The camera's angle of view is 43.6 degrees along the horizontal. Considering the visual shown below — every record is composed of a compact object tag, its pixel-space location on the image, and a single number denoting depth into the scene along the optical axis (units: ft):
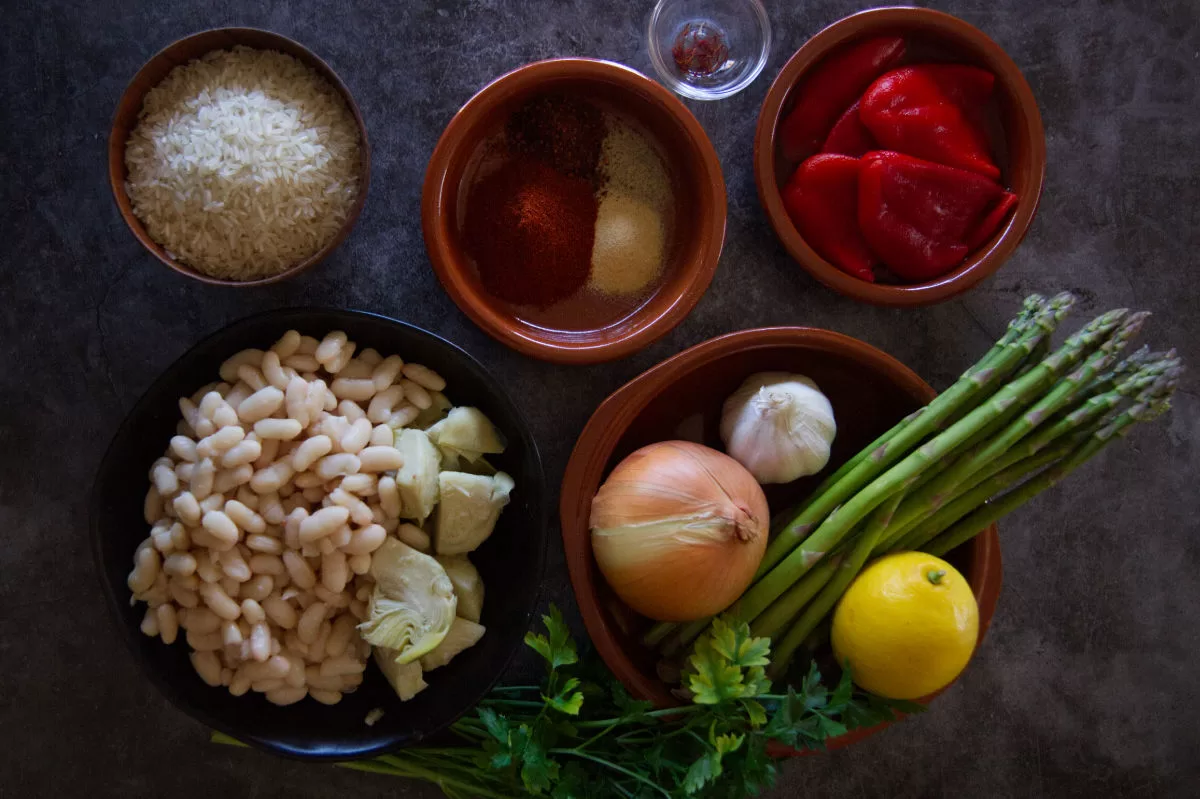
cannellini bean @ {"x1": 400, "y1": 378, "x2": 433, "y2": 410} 2.18
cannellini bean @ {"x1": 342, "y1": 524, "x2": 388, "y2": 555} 2.07
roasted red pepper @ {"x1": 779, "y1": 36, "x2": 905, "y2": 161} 2.30
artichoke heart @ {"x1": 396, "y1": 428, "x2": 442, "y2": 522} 2.09
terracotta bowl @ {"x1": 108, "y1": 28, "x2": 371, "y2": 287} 2.13
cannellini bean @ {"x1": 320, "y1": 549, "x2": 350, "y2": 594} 2.07
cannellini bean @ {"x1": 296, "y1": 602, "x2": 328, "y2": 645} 2.09
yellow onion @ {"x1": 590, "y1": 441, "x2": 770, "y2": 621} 2.10
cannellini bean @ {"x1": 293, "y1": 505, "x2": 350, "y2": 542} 2.05
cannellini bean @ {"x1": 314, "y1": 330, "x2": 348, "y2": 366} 2.14
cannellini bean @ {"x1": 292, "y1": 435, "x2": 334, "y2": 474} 2.07
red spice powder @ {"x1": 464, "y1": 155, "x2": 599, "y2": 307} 2.24
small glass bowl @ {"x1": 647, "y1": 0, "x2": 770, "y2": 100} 2.35
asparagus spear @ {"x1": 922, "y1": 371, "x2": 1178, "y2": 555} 2.17
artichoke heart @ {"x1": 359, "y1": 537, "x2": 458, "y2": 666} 2.07
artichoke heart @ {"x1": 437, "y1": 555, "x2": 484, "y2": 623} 2.16
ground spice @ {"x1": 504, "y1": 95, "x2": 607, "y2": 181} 2.27
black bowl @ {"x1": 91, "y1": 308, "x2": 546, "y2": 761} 2.11
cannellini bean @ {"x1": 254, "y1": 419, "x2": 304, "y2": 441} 2.07
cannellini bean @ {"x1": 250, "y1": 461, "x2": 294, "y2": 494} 2.07
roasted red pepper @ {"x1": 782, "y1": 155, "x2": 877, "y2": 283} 2.28
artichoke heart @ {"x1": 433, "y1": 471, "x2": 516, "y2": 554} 2.11
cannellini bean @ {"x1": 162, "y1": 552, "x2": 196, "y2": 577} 2.07
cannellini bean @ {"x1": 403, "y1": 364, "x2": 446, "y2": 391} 2.18
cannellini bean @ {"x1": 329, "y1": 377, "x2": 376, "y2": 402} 2.15
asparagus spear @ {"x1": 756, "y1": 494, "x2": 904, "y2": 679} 2.17
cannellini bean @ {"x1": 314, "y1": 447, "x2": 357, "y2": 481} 2.08
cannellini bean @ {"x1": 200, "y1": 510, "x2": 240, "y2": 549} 2.04
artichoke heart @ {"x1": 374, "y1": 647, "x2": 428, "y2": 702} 2.11
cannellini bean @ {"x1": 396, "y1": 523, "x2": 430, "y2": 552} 2.12
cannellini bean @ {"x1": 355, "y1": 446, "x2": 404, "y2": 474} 2.09
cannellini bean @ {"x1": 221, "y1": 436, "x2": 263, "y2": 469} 2.06
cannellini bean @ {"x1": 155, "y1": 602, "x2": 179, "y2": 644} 2.09
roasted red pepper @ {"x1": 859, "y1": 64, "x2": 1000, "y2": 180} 2.28
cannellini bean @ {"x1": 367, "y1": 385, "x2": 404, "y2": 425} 2.15
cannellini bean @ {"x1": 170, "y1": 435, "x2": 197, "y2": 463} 2.09
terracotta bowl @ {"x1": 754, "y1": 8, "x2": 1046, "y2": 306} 2.27
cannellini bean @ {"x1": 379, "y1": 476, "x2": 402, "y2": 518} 2.08
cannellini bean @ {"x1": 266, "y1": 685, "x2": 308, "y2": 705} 2.11
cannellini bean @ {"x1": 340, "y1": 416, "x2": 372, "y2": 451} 2.10
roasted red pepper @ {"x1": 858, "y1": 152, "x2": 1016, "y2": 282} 2.27
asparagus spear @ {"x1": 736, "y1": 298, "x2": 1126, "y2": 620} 2.15
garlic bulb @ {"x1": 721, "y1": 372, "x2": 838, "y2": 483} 2.21
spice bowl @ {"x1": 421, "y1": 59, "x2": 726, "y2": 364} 2.20
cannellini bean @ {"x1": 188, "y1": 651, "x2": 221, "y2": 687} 2.11
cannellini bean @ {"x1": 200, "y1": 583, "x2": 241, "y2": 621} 2.07
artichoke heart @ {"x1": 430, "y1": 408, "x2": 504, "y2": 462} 2.15
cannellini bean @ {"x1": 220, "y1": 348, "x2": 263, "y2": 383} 2.13
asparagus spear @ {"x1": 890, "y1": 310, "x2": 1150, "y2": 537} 2.16
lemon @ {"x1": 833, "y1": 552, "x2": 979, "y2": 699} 2.07
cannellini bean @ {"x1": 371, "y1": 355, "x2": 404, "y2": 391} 2.16
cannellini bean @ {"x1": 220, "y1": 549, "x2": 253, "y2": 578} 2.07
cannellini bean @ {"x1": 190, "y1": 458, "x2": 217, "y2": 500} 2.06
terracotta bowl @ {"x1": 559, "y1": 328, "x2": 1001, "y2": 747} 2.22
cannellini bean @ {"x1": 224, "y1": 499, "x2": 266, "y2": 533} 2.06
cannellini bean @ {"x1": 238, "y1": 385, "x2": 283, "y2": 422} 2.08
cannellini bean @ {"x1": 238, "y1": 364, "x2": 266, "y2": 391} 2.12
